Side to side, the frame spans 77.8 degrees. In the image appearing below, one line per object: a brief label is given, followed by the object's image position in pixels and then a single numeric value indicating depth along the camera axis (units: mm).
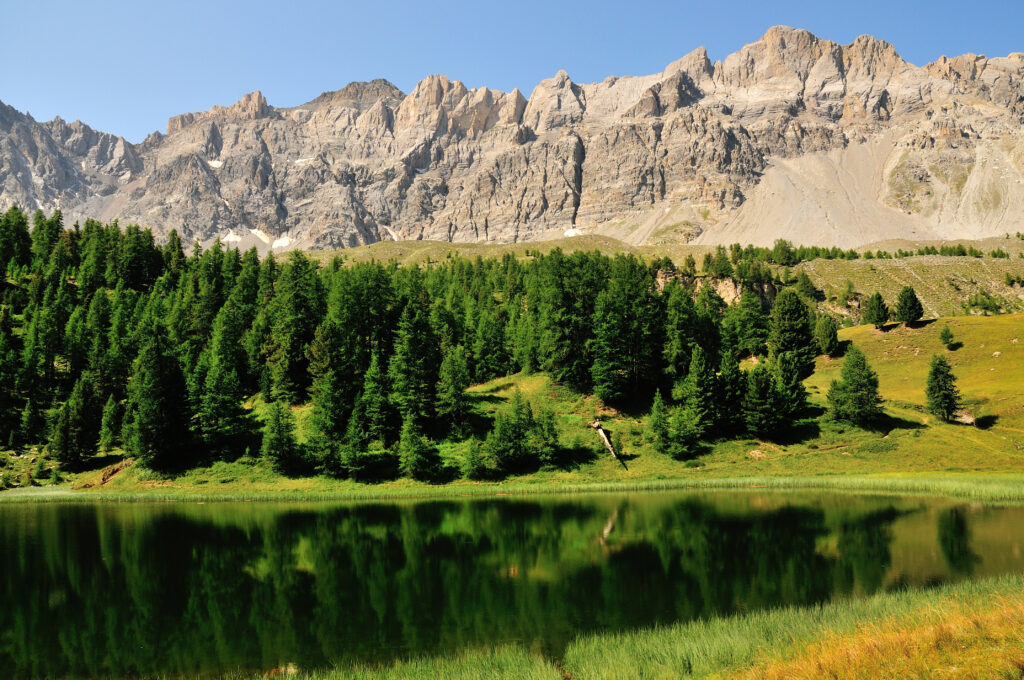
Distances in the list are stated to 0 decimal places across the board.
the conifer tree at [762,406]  75312
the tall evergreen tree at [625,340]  81188
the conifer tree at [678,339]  85562
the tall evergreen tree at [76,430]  74125
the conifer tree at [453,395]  76562
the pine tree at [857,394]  75375
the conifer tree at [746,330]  114062
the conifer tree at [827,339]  117062
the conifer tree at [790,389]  77250
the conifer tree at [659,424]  73062
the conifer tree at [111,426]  78250
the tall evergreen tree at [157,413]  71625
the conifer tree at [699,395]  74625
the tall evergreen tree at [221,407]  75500
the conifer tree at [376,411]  74188
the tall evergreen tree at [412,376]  76688
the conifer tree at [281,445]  68875
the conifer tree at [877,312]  127375
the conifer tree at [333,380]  71000
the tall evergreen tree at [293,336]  85438
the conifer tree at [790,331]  107438
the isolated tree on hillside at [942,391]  78488
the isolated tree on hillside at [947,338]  111644
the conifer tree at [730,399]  77625
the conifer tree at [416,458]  67125
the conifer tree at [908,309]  122812
